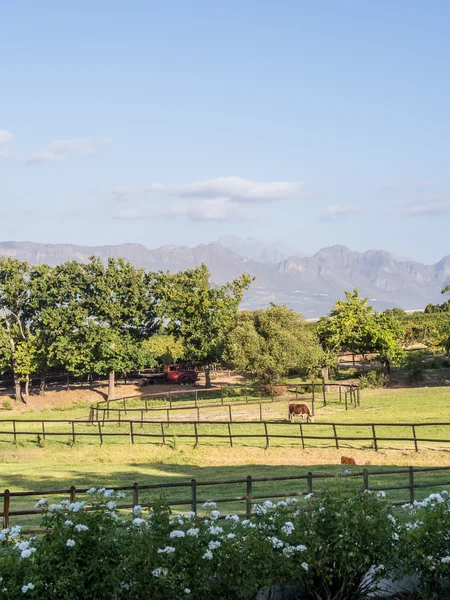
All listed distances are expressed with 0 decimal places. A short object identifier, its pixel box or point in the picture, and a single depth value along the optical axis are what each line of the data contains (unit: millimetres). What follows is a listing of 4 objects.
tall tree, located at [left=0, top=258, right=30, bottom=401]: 60500
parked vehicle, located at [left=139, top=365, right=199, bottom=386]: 64875
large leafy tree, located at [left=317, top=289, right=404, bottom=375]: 55750
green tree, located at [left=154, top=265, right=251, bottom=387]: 60000
